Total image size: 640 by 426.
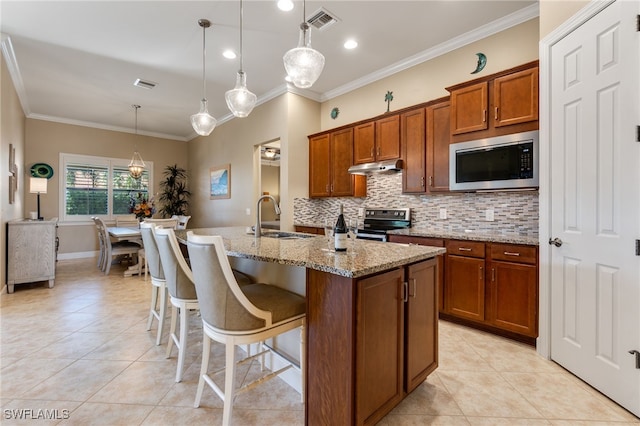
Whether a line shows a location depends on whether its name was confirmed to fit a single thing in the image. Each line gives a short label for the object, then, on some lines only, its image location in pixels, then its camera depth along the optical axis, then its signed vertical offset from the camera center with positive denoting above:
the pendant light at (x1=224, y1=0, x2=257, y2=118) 2.80 +1.10
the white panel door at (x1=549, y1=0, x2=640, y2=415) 1.70 +0.08
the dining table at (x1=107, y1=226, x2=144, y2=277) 4.70 -0.40
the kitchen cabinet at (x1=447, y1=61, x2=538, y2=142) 2.54 +1.02
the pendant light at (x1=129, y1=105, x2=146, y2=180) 5.71 +0.84
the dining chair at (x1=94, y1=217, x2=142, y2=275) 4.95 -0.62
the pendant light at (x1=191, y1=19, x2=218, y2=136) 3.41 +1.06
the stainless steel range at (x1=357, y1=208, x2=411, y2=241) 3.56 -0.11
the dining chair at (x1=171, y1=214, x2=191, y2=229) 5.94 -0.21
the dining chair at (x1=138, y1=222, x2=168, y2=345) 2.29 -0.44
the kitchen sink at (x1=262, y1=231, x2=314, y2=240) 2.56 -0.21
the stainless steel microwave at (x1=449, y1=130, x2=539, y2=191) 2.54 +0.47
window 6.41 +0.56
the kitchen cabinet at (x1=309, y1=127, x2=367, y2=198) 4.26 +0.70
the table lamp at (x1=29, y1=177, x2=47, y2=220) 4.70 +0.42
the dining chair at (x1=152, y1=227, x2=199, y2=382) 1.93 -0.45
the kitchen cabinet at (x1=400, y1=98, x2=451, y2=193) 3.23 +0.76
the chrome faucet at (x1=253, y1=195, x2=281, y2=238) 2.34 -0.09
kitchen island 1.30 -0.56
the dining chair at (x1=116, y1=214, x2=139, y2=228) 6.38 -0.21
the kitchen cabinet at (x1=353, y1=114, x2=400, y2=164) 3.70 +0.96
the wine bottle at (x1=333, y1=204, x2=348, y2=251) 1.70 -0.12
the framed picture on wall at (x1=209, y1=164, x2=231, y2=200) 6.02 +0.65
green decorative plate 5.93 +0.83
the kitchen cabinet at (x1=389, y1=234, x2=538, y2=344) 2.42 -0.65
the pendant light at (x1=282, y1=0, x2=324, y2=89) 2.13 +1.11
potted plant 7.45 +0.45
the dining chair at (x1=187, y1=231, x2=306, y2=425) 1.39 -0.50
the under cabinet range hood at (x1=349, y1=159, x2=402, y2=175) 3.60 +0.58
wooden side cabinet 3.89 -0.55
